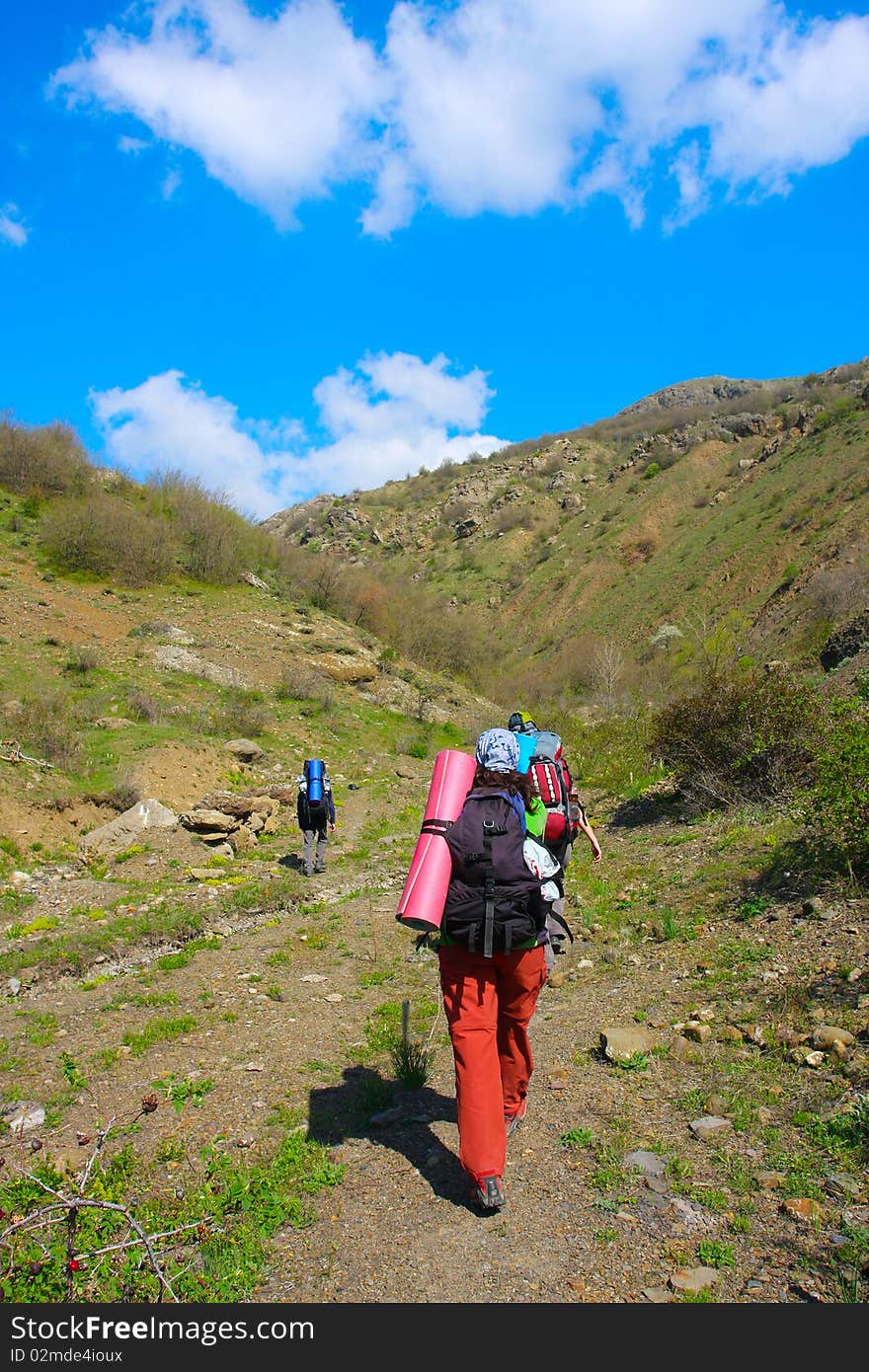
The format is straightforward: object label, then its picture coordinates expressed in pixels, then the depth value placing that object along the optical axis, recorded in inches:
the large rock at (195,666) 804.0
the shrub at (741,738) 342.6
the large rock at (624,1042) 165.5
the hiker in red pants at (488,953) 121.0
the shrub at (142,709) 642.8
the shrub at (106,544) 971.9
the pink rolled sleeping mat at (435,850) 122.3
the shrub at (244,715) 694.1
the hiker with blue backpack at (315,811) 409.7
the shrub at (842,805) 216.2
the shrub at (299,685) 824.9
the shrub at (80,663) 701.3
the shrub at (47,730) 499.5
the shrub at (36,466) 1112.8
